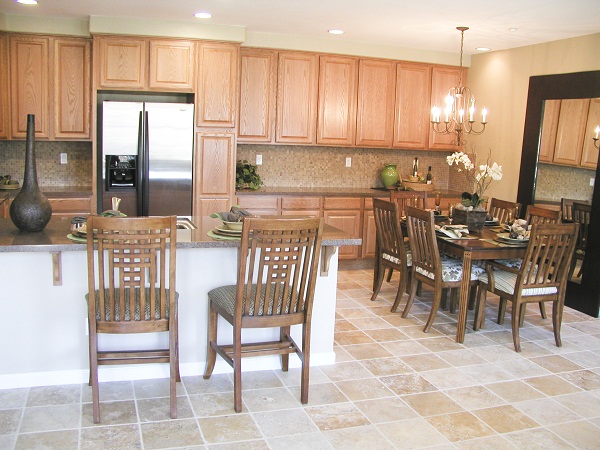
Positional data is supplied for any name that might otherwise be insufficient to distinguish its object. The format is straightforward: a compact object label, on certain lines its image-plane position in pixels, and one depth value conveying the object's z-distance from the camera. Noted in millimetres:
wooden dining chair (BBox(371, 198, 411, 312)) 4984
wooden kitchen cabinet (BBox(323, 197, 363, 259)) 6465
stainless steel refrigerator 5613
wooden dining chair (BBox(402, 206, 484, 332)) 4496
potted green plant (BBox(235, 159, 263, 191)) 6324
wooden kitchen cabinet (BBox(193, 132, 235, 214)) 5871
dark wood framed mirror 5207
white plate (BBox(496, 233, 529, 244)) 4504
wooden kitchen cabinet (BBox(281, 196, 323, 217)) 6316
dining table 4344
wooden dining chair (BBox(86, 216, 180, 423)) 2793
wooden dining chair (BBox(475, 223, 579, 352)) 4176
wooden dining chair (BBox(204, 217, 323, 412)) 2953
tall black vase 3268
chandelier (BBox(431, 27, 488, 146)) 6457
